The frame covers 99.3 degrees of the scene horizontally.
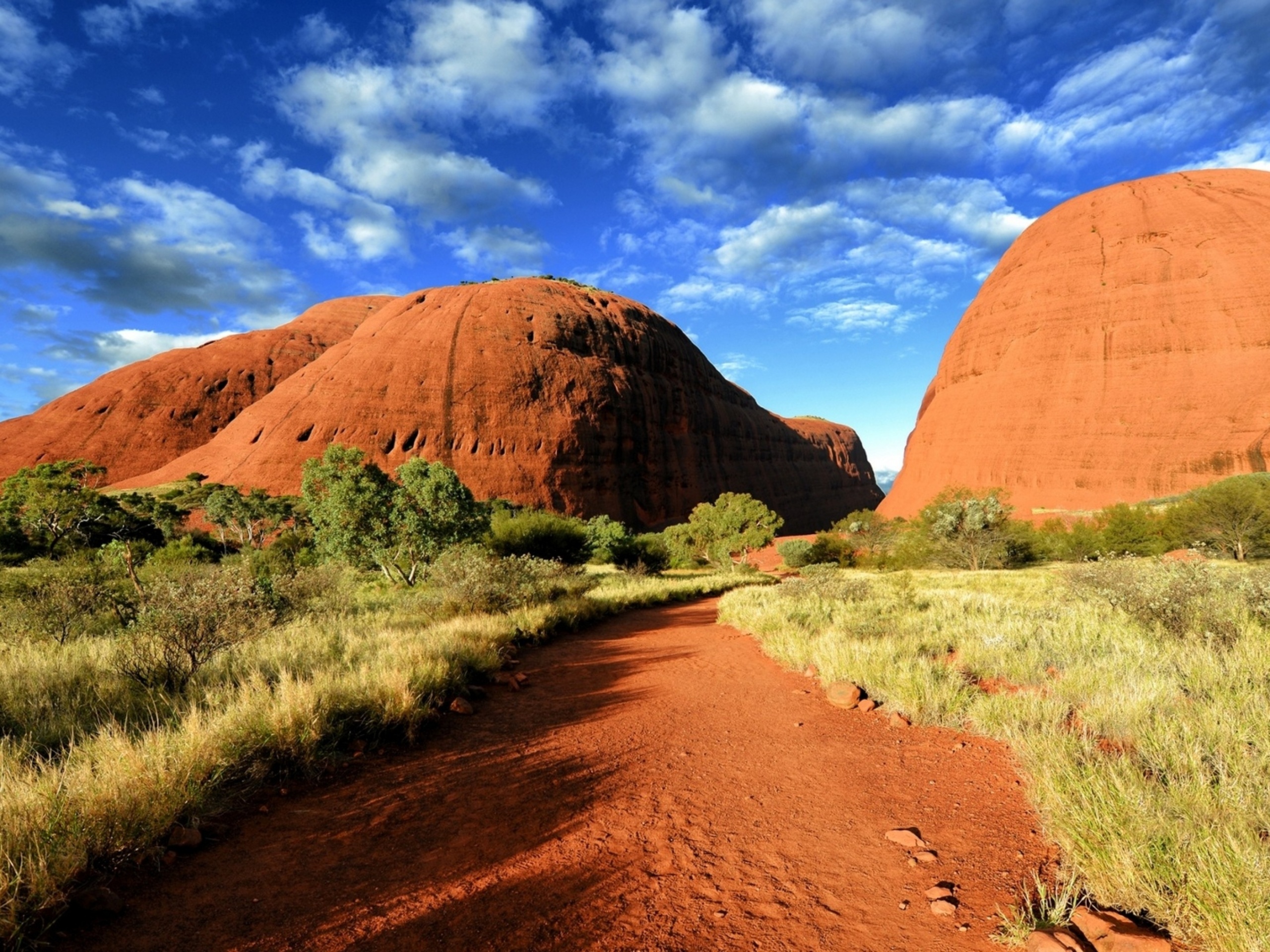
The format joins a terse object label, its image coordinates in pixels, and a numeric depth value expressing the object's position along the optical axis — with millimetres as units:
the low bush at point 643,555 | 31859
